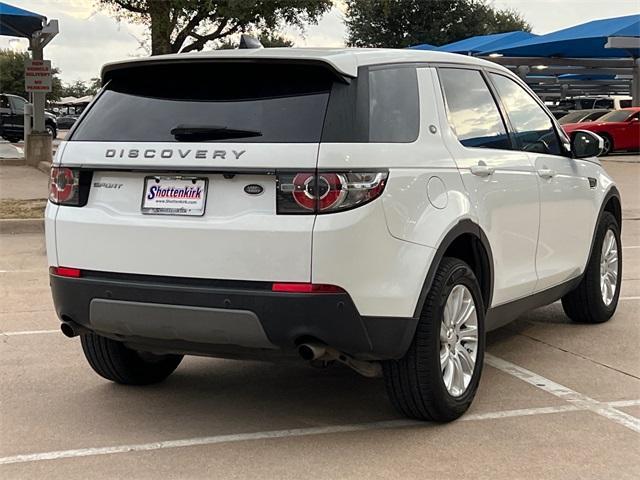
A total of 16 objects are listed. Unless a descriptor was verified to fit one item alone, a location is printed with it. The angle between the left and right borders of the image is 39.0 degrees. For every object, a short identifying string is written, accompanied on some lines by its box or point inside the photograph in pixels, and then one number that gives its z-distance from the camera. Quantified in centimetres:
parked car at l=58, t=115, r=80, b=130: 6167
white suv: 382
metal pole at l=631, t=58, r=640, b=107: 2853
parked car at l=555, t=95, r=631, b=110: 3362
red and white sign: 2033
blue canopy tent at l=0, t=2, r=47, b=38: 1850
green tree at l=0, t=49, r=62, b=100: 8412
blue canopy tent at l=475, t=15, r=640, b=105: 2458
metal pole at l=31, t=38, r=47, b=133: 2138
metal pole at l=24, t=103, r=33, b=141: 2190
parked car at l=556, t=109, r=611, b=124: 2747
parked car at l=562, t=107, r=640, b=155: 2672
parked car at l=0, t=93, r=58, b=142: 3569
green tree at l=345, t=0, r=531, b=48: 4766
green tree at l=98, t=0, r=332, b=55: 1967
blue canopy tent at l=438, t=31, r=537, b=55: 2888
